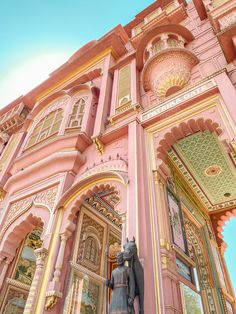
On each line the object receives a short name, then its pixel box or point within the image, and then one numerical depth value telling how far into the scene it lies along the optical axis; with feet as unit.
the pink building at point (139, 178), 13.55
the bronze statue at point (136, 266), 9.68
